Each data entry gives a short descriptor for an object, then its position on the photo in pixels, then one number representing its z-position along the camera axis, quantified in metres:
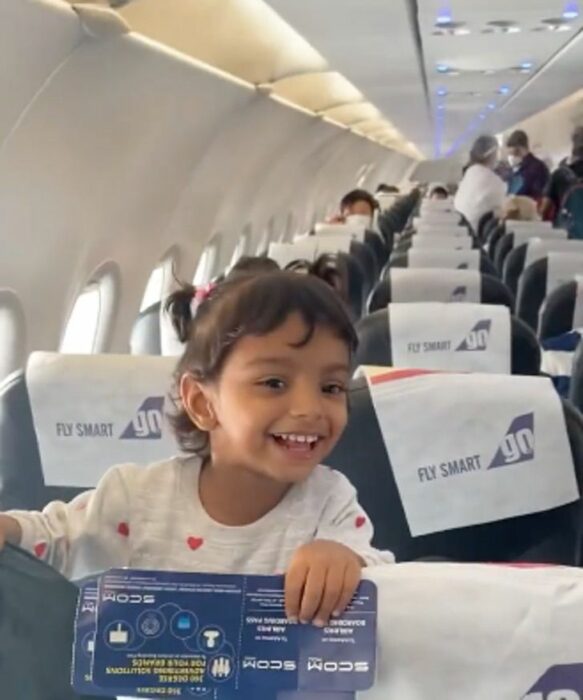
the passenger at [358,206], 9.42
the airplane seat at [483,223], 10.43
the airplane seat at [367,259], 6.47
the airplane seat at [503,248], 7.72
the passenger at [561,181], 9.89
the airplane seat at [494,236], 8.63
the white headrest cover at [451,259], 5.90
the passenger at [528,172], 11.49
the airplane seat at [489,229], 9.37
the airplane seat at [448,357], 3.41
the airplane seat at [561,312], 4.45
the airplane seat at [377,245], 7.66
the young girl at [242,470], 1.84
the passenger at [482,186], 10.34
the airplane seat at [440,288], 4.62
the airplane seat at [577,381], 3.40
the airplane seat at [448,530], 2.48
